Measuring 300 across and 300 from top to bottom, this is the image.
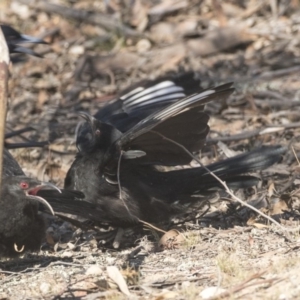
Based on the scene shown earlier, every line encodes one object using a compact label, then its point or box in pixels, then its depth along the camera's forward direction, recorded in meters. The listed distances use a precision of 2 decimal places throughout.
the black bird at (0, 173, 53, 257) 11.24
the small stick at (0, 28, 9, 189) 8.23
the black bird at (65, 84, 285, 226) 11.32
